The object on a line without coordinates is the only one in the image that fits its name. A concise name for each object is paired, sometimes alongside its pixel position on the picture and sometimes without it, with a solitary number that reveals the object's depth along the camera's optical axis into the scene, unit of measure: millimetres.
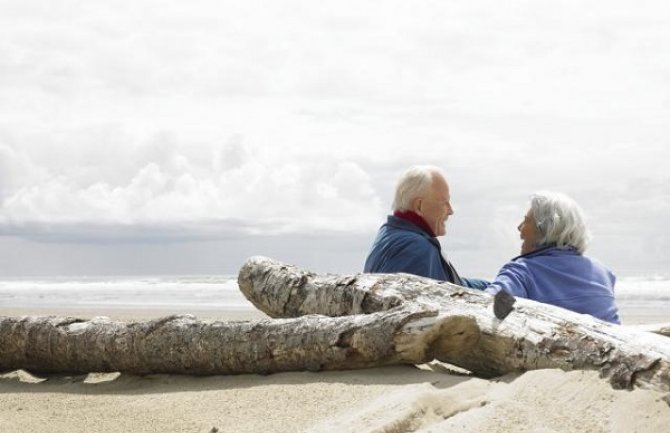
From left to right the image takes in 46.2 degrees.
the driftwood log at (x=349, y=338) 4473
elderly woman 5629
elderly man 6277
